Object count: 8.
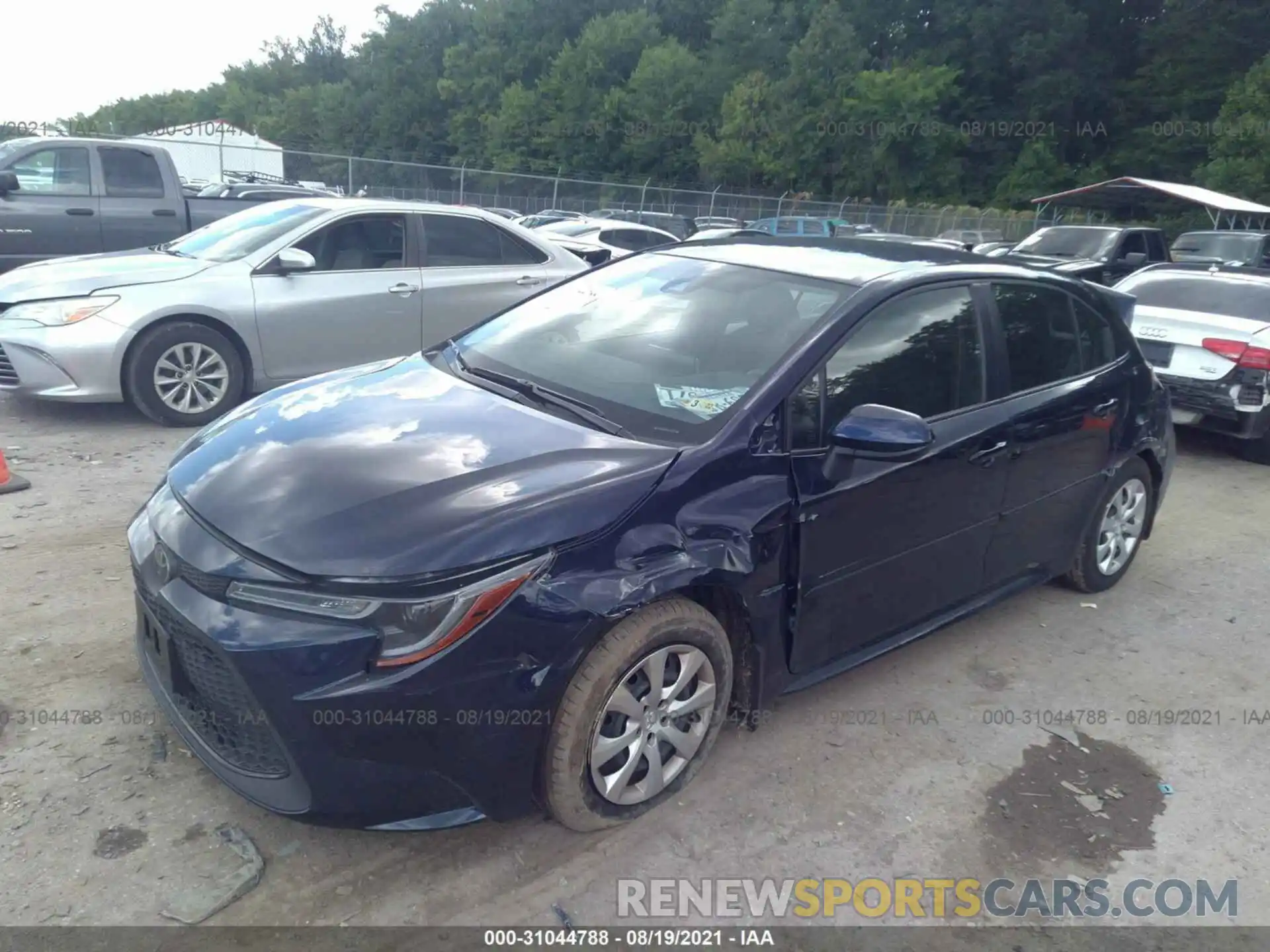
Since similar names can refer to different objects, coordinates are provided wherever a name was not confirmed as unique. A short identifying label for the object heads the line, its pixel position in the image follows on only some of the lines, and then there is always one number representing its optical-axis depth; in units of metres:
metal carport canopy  19.66
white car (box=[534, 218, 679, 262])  15.98
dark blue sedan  2.40
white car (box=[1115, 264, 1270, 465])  7.12
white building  23.84
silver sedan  5.98
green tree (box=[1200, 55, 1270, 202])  36.75
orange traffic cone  5.07
